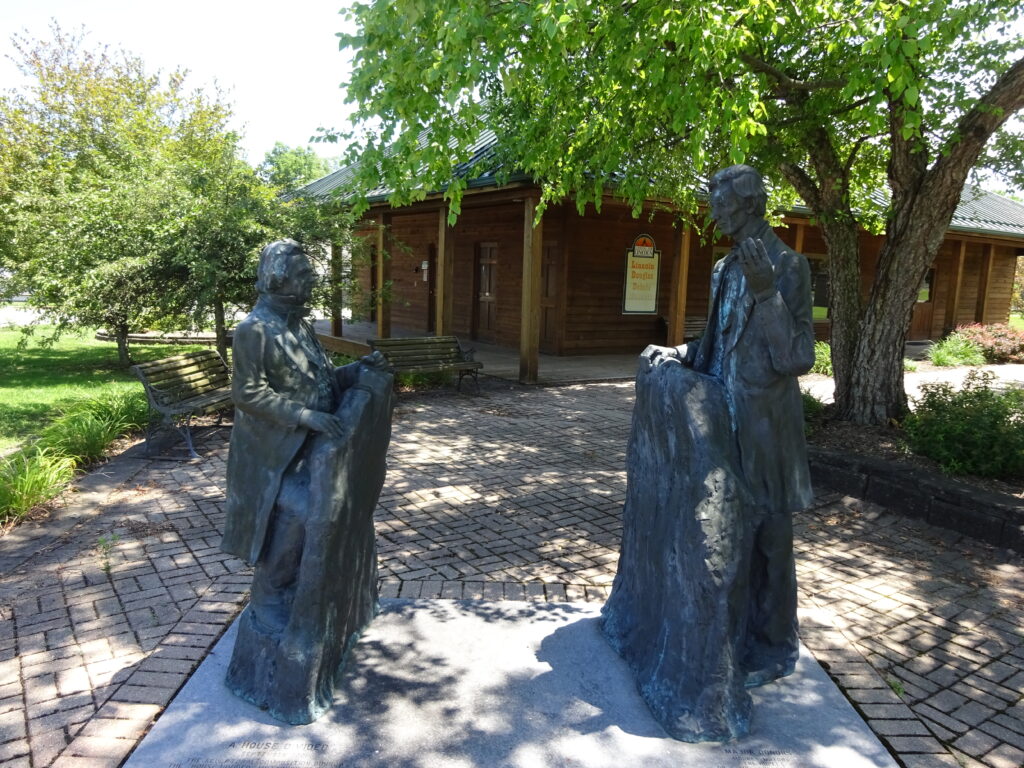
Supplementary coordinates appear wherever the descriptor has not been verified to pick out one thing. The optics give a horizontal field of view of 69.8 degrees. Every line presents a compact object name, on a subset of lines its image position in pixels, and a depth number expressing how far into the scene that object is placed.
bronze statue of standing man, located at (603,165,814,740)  2.90
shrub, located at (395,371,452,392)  11.42
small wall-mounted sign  15.80
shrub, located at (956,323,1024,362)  17.69
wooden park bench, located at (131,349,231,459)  7.54
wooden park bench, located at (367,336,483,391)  10.88
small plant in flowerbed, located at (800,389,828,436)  8.16
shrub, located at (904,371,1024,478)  6.36
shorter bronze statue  2.94
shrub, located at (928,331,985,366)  16.44
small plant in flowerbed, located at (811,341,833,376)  14.21
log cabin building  12.73
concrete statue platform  2.77
